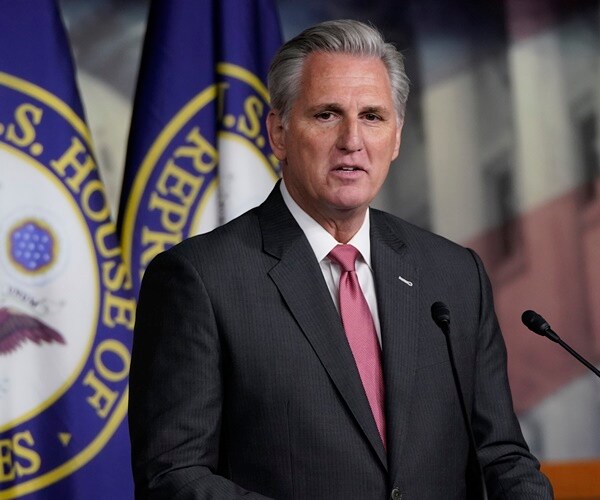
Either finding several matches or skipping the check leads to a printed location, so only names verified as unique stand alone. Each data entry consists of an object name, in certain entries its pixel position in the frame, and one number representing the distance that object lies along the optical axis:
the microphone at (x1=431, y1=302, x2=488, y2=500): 5.11
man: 5.15
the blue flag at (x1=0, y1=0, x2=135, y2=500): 6.06
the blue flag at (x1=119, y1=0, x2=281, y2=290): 6.21
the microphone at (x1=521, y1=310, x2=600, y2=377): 5.15
